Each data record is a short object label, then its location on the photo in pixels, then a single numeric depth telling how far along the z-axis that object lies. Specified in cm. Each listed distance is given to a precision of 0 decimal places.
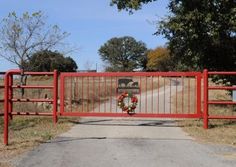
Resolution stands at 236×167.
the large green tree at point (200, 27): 1448
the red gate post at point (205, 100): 1078
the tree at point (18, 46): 1940
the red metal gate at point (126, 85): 1121
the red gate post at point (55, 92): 1125
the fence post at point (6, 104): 829
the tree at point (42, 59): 2001
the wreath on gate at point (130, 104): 1152
